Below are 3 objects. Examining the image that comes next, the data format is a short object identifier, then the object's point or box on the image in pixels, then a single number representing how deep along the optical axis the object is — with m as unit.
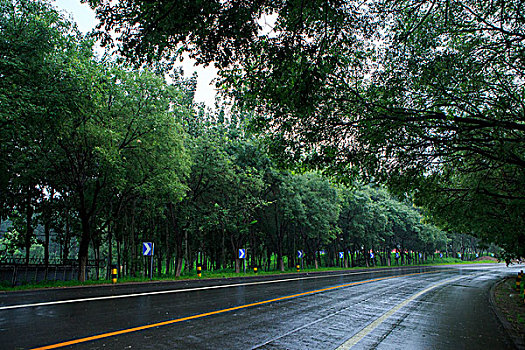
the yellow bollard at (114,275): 16.70
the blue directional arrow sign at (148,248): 19.20
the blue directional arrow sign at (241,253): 26.78
